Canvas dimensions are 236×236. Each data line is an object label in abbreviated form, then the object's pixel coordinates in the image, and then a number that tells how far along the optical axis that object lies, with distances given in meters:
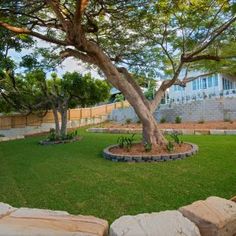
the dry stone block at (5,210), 2.10
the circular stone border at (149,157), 5.52
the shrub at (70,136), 10.34
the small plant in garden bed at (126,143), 6.57
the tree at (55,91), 10.37
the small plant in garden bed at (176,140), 6.80
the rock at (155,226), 1.78
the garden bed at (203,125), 11.25
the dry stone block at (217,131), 9.68
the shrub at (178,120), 14.16
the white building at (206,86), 21.29
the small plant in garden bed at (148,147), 6.00
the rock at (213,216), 1.92
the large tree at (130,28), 5.80
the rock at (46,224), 1.77
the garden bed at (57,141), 9.73
